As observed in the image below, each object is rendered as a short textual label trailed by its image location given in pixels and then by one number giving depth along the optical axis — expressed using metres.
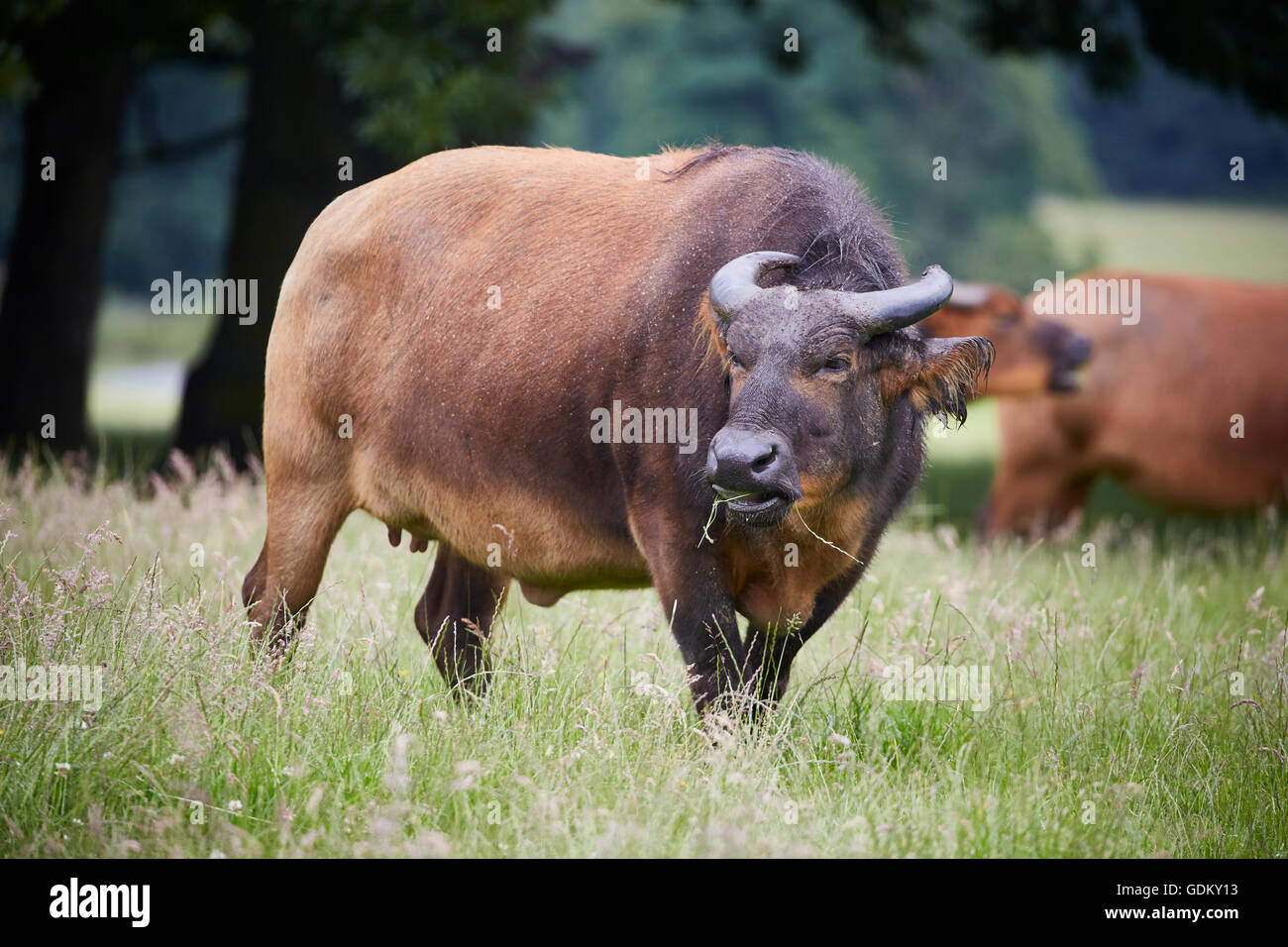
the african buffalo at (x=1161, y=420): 11.19
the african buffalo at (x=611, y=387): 4.61
